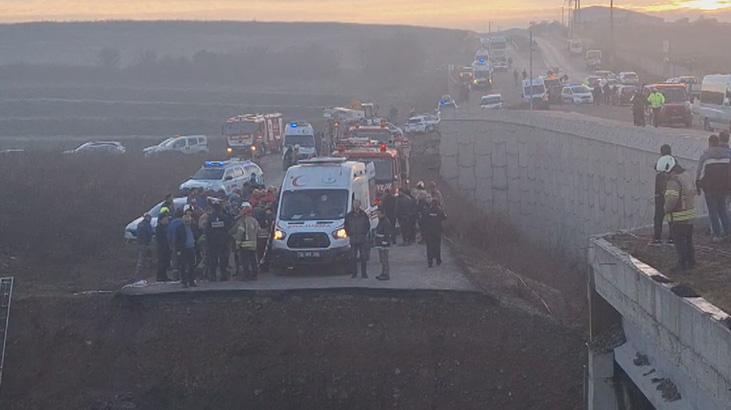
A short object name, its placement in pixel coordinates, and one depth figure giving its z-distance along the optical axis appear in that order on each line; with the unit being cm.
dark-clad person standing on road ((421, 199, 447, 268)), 2302
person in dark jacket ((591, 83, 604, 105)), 5632
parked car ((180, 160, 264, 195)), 3721
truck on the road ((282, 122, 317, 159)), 4753
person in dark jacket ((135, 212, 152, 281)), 2372
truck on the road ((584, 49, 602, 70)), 9636
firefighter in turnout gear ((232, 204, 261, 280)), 2158
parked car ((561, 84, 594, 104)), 5850
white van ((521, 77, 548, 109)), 5709
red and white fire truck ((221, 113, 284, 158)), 5269
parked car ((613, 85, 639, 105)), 5519
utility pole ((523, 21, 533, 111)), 5409
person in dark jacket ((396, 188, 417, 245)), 2584
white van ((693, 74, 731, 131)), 3497
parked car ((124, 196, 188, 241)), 2944
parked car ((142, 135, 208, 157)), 5732
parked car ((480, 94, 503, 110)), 5994
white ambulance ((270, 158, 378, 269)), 2280
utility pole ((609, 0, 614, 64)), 9938
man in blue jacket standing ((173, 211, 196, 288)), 2092
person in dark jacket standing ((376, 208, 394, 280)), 2536
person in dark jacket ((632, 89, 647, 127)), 3356
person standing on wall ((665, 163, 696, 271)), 1383
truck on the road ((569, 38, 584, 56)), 11269
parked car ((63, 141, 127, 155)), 5538
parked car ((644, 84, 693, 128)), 3728
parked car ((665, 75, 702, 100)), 5101
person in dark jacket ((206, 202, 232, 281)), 2134
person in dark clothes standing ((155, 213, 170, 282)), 2167
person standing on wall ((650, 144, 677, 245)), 1480
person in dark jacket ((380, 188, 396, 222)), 2602
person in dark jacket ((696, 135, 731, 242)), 1498
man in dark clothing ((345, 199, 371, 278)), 2167
